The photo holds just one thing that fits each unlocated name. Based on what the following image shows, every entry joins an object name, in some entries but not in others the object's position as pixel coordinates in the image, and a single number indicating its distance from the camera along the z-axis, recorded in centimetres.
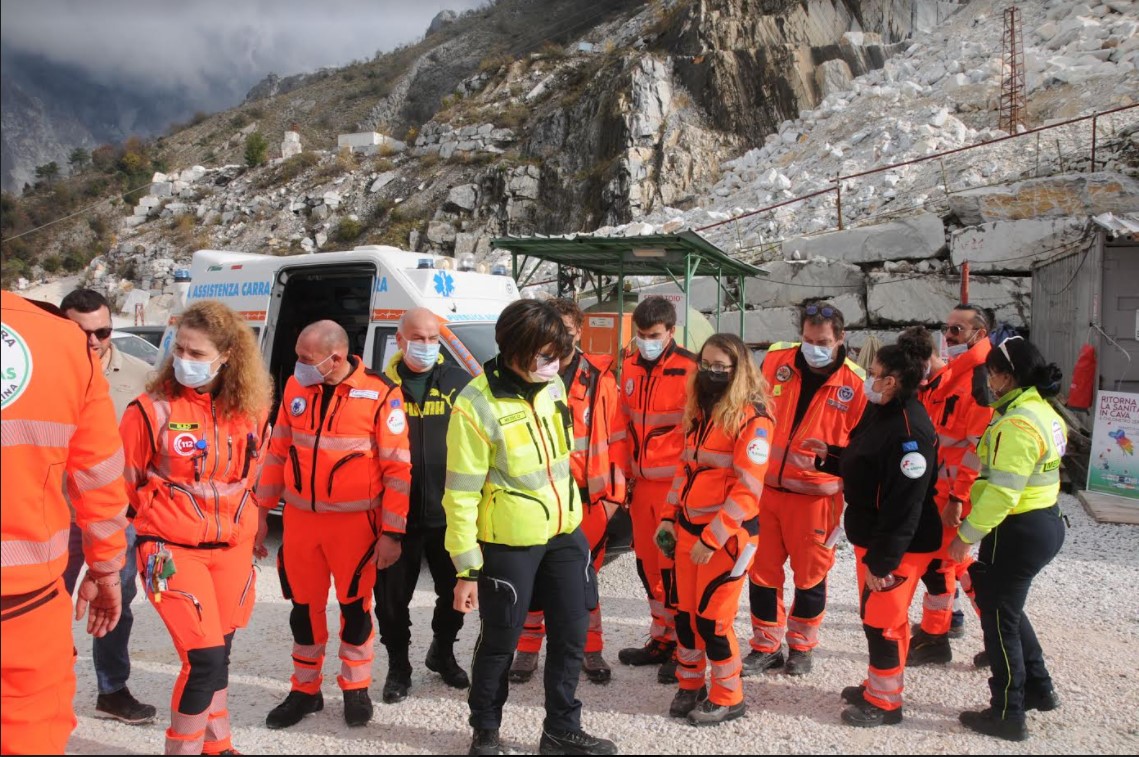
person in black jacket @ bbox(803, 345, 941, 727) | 319
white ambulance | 582
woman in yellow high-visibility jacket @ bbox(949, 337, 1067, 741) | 314
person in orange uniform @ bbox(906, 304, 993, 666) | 398
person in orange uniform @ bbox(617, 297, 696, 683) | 394
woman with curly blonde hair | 271
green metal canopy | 973
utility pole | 2148
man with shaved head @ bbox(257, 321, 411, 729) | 328
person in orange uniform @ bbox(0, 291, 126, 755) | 187
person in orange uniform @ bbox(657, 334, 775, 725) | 321
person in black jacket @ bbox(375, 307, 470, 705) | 370
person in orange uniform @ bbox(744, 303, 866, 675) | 376
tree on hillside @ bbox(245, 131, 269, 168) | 4944
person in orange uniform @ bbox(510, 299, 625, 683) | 376
